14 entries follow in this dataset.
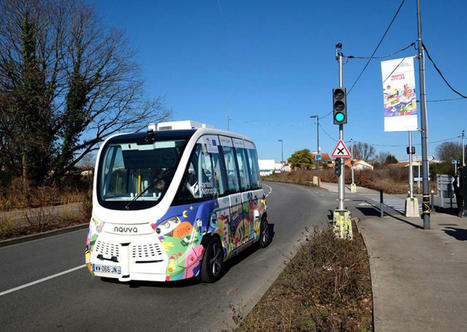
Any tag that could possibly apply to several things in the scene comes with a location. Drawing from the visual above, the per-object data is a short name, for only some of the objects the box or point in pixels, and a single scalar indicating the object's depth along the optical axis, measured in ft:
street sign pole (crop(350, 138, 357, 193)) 113.80
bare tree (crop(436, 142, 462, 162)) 238.85
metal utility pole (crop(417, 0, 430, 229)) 37.35
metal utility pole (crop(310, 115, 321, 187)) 156.25
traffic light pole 32.71
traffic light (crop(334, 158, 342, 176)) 33.77
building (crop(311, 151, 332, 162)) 407.03
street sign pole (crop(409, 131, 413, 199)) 54.70
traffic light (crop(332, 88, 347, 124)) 33.50
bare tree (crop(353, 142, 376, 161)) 386.98
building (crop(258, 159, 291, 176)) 417.59
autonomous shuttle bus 17.62
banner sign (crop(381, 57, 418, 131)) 44.39
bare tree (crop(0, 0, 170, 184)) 64.69
